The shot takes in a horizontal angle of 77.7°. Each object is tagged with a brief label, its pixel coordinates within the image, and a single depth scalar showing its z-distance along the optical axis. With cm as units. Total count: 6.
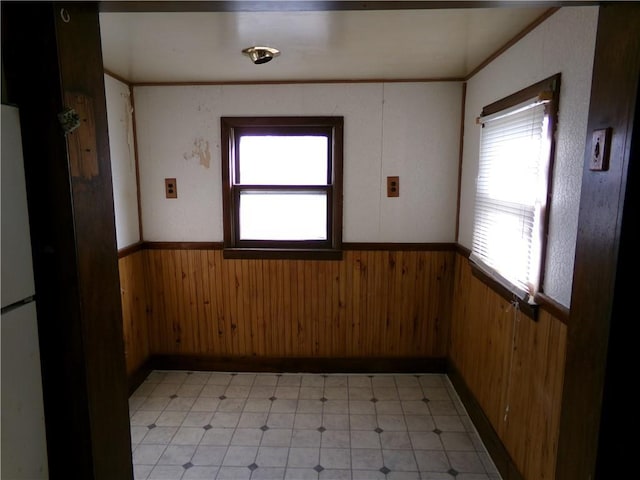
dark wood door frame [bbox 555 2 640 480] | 91
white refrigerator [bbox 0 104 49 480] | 80
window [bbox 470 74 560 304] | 181
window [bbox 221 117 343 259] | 320
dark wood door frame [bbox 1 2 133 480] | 84
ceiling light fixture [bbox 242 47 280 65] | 229
